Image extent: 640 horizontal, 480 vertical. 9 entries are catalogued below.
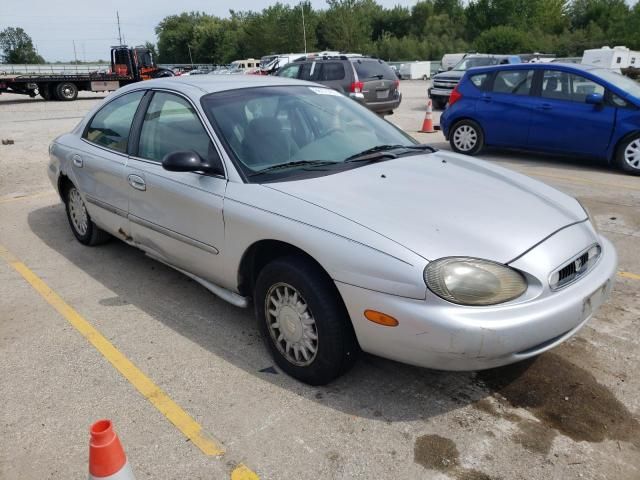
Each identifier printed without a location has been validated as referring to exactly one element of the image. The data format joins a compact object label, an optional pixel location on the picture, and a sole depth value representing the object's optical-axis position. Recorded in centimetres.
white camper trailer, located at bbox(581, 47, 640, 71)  3034
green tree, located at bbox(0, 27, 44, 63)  10588
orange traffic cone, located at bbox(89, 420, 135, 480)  176
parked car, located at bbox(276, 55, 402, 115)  1284
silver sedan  243
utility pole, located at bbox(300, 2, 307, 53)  6679
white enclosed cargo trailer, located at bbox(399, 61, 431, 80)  4509
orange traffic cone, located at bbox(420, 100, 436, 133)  1230
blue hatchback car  784
